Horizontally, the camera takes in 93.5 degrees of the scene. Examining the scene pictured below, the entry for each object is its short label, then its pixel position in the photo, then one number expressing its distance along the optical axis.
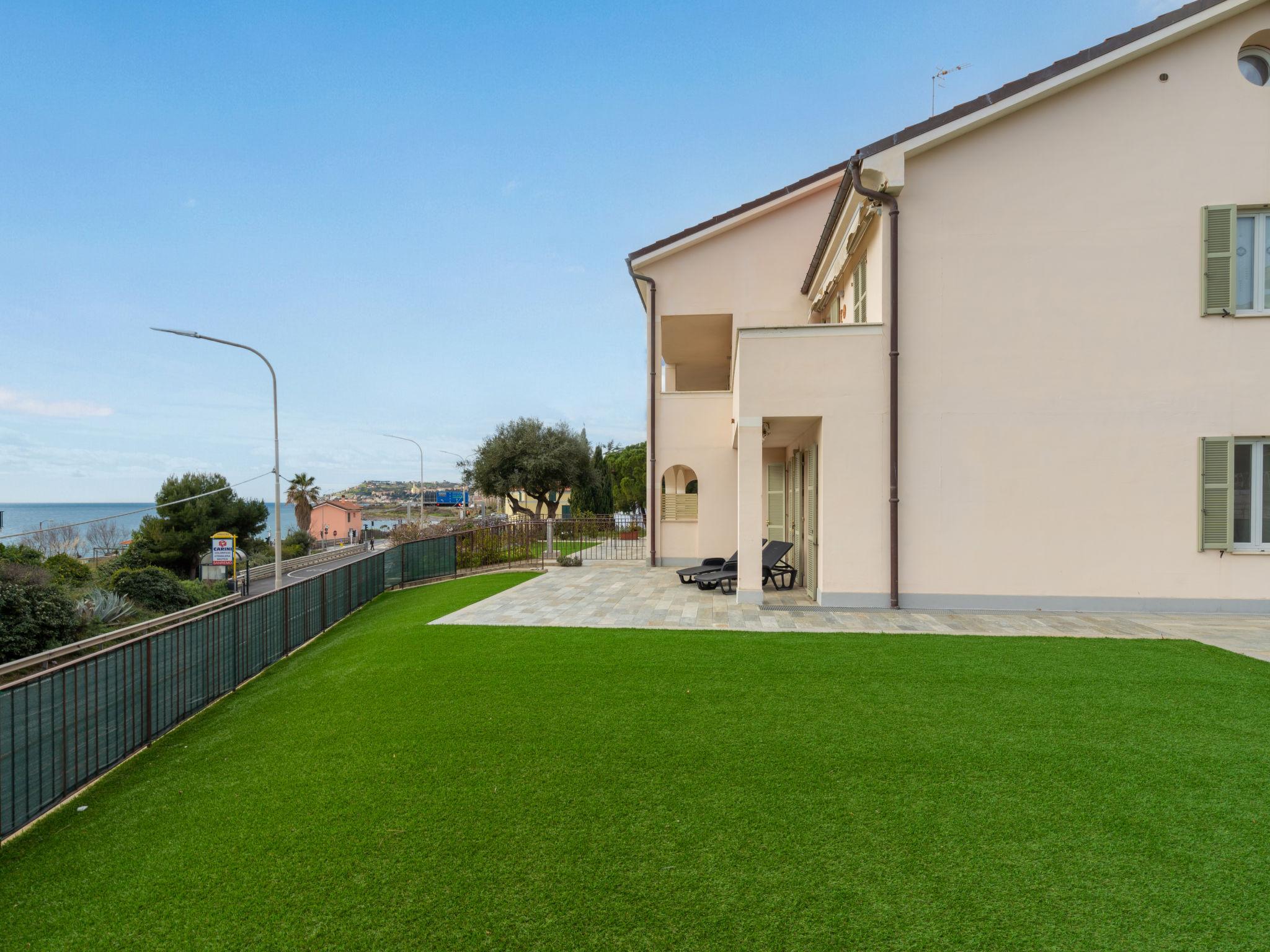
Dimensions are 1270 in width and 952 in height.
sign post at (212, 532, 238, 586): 24.41
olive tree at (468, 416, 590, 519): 33.06
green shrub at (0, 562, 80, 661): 12.37
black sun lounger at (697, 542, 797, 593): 11.90
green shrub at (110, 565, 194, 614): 19.25
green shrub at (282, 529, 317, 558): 40.00
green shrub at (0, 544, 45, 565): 20.88
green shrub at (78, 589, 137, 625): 15.63
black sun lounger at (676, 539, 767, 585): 12.86
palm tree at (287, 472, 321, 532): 52.31
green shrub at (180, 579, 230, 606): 21.80
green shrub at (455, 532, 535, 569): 18.28
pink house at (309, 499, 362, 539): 71.19
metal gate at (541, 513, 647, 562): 18.95
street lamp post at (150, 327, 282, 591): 19.67
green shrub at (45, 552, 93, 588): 20.10
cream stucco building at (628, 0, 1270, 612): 9.22
